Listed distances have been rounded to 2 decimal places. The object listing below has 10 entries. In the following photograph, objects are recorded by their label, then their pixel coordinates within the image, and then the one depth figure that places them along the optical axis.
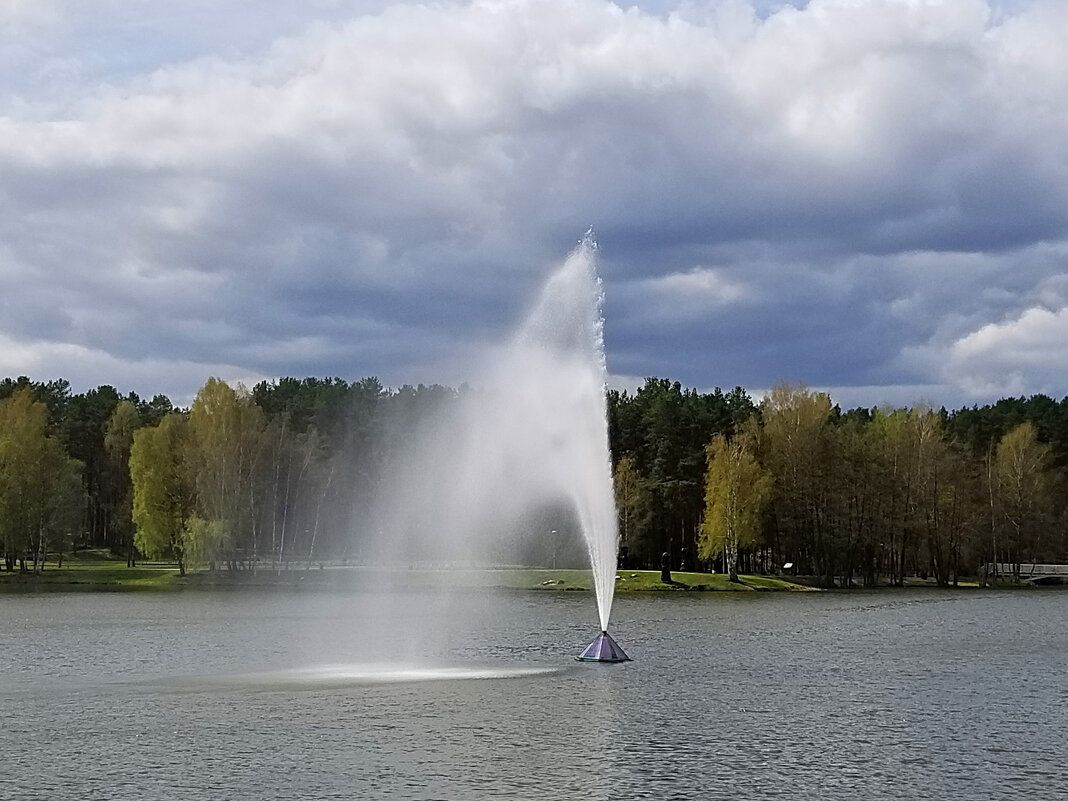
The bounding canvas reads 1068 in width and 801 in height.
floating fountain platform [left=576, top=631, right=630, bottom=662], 48.66
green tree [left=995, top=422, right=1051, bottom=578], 135.50
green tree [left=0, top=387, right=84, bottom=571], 114.69
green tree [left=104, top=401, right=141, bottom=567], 152.75
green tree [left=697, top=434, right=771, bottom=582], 116.81
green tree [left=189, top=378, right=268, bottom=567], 111.25
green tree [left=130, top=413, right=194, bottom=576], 113.31
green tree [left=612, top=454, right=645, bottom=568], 127.11
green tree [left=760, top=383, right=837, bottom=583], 123.06
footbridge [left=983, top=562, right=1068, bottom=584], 136.38
